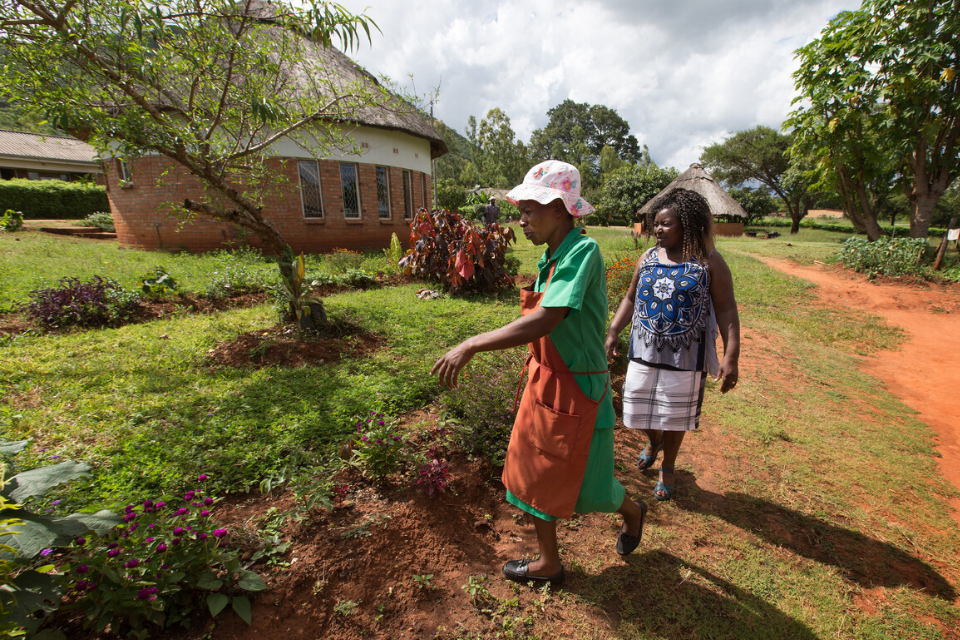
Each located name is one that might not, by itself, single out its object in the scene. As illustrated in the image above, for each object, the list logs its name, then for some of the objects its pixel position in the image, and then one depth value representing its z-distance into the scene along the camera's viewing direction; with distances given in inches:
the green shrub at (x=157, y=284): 246.4
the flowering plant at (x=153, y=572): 58.7
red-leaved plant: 295.4
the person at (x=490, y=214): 541.6
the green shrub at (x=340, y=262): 340.2
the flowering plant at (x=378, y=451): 97.2
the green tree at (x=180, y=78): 128.8
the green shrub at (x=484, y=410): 113.7
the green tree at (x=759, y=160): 1165.7
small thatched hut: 647.8
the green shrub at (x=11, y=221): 489.7
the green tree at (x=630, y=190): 1187.3
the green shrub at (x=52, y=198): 681.0
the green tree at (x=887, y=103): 446.3
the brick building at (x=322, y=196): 451.5
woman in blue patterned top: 95.0
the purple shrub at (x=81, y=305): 202.1
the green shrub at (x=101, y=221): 626.8
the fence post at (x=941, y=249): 406.7
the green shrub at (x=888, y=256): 398.9
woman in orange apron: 62.7
